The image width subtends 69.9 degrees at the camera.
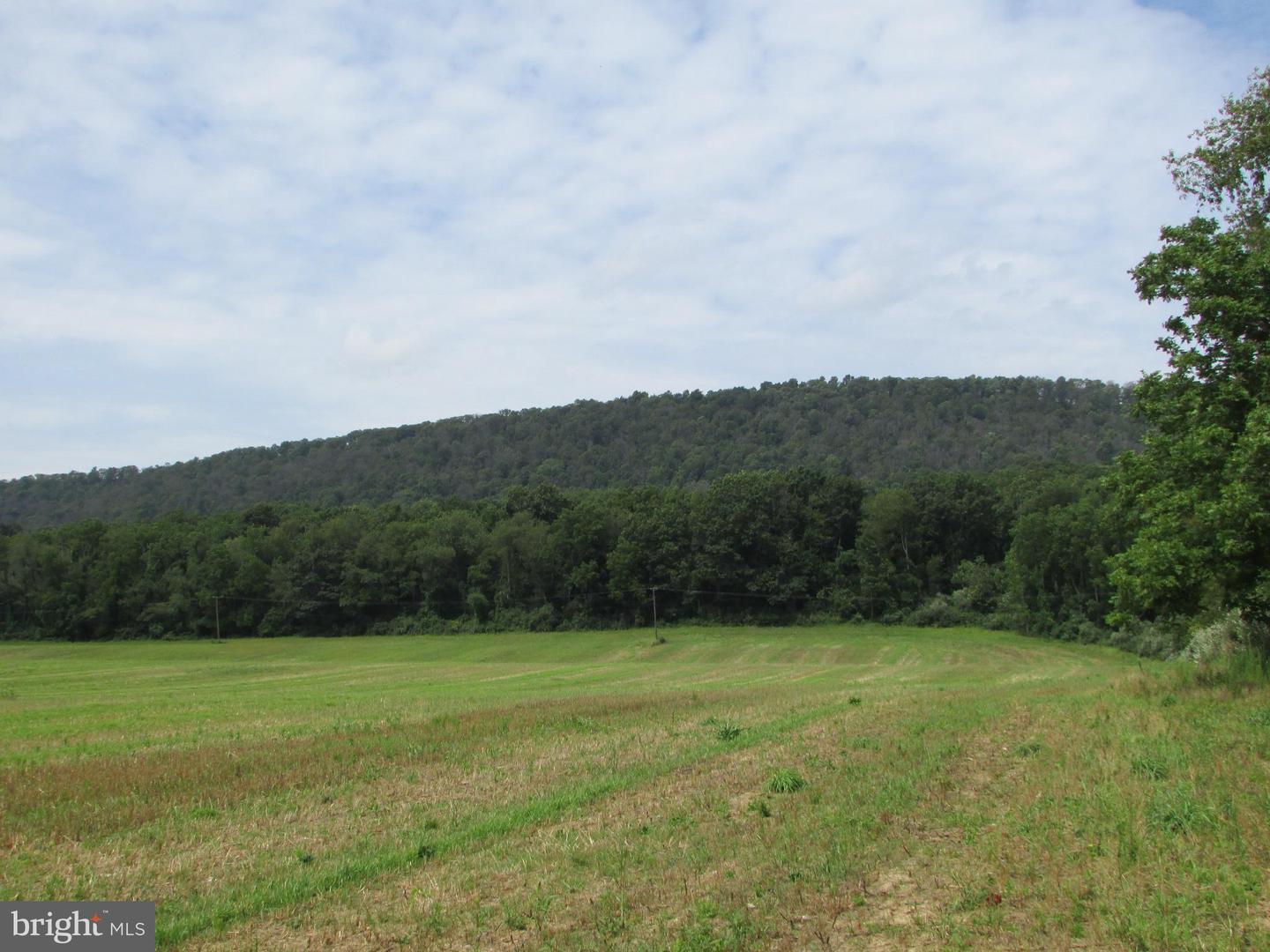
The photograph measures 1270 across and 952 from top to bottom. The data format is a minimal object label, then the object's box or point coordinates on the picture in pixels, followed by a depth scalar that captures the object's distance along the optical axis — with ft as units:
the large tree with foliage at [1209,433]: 64.49
